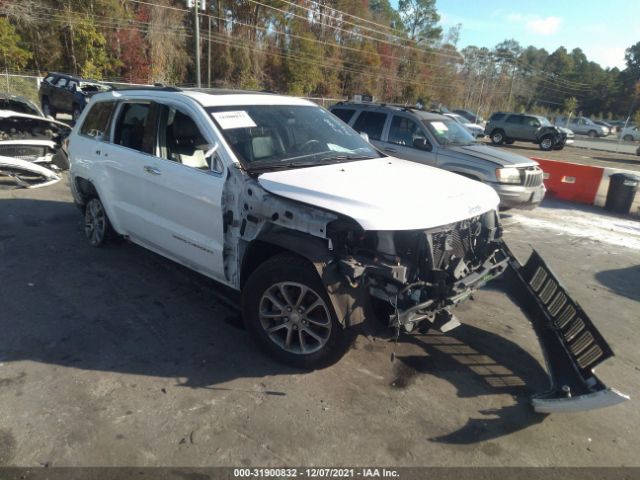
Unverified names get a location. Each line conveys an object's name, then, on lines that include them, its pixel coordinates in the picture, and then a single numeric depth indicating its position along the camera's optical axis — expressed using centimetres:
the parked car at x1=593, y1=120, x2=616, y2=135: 4838
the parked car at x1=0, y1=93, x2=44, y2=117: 1070
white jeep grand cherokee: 315
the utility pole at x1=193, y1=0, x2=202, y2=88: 2211
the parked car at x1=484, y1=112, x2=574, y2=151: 2650
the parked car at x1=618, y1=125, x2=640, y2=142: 4022
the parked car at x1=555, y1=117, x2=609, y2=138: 4388
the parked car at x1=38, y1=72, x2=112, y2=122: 1528
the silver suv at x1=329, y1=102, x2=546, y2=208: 803
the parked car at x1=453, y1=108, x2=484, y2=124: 3588
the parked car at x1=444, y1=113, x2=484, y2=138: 2608
